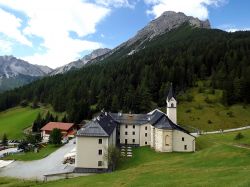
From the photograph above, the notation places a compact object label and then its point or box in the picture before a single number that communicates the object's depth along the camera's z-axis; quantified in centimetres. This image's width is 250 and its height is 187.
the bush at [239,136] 4010
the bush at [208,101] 6766
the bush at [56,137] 5350
